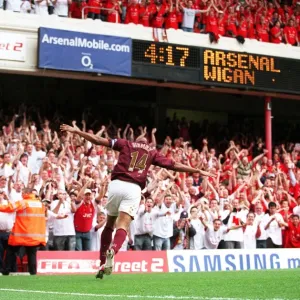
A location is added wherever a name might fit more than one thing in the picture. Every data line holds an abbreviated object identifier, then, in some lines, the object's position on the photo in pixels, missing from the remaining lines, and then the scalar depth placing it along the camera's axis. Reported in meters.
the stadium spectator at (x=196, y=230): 19.25
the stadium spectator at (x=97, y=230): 17.95
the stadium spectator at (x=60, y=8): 24.30
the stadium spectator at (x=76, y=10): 24.79
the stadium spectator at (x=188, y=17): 26.22
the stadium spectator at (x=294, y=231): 20.17
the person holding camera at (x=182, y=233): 19.05
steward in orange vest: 14.99
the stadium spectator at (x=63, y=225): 17.38
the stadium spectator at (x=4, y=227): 16.23
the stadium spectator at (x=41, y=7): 24.03
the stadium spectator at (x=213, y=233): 19.33
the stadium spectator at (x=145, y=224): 18.53
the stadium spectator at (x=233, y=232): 19.56
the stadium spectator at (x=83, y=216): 17.69
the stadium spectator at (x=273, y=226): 20.19
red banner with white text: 16.61
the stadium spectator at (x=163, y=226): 18.70
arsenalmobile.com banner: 23.39
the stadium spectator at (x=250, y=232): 19.81
